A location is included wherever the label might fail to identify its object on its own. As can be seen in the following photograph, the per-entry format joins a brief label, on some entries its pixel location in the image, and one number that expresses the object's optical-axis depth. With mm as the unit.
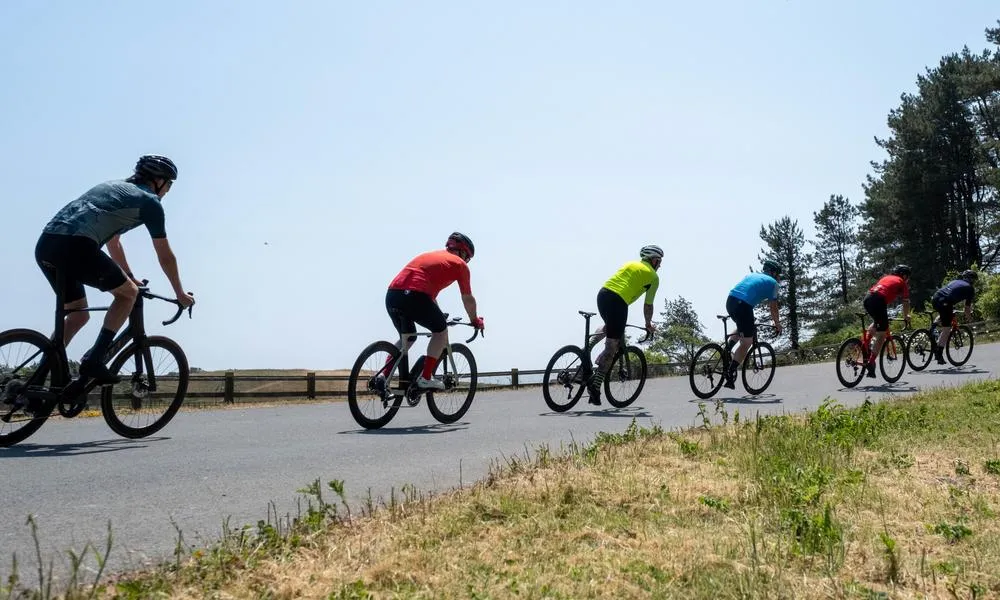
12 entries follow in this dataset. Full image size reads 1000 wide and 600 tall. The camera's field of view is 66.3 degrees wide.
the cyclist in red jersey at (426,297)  8086
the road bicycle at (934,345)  16422
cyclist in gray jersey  6012
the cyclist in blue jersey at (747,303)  11891
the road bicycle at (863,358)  13484
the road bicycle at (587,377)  10266
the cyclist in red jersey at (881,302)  13203
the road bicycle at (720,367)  12172
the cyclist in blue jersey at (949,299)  16141
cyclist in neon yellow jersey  10305
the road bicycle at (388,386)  7871
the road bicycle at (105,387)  5953
